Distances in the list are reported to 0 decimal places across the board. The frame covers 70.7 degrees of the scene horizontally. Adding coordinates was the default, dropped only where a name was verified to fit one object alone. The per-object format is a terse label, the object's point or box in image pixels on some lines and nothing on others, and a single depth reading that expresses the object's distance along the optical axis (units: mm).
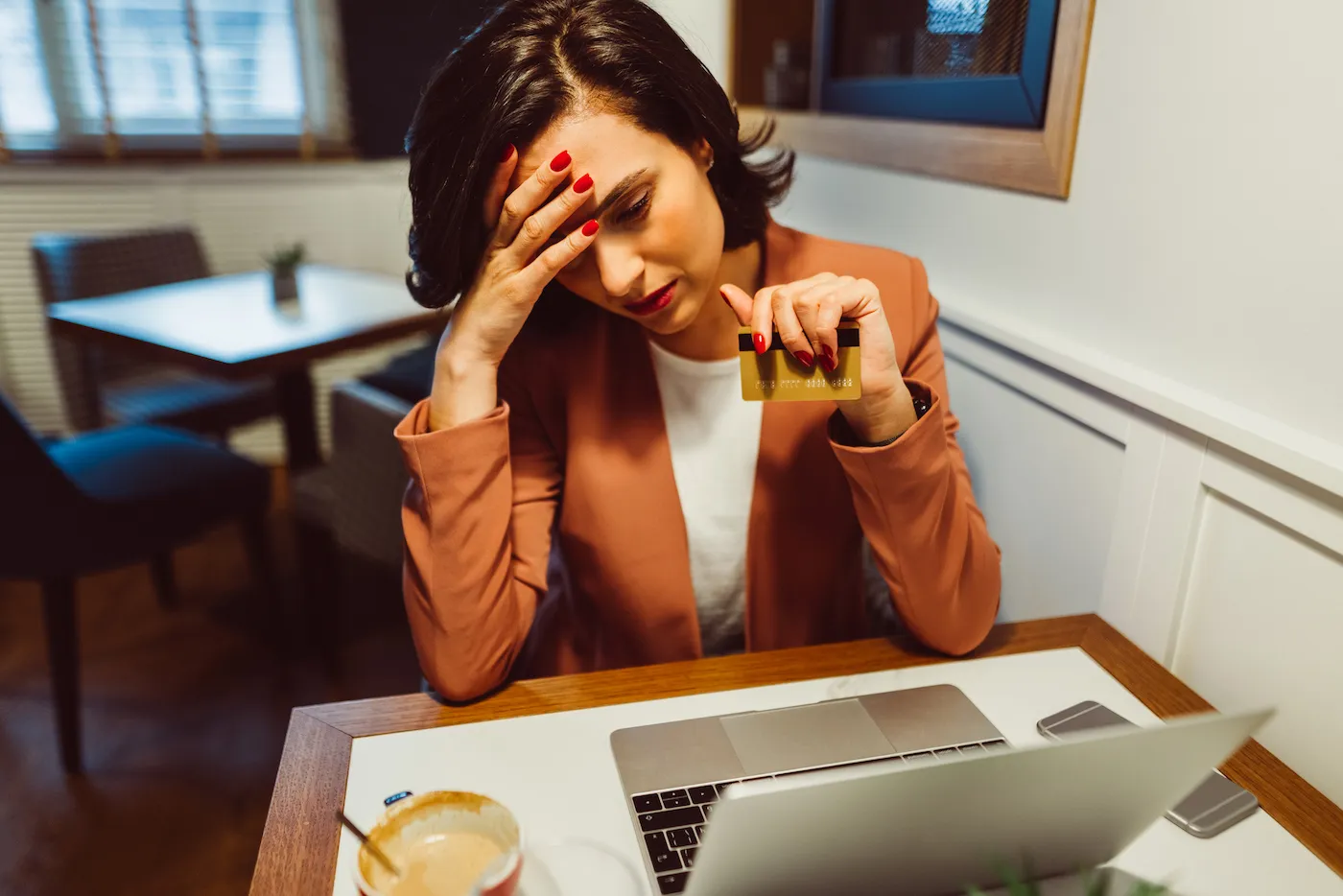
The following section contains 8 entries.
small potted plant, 2404
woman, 884
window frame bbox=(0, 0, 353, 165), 2943
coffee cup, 595
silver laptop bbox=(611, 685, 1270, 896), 506
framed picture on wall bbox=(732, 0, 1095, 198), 1092
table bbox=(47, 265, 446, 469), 1976
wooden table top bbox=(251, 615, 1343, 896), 697
